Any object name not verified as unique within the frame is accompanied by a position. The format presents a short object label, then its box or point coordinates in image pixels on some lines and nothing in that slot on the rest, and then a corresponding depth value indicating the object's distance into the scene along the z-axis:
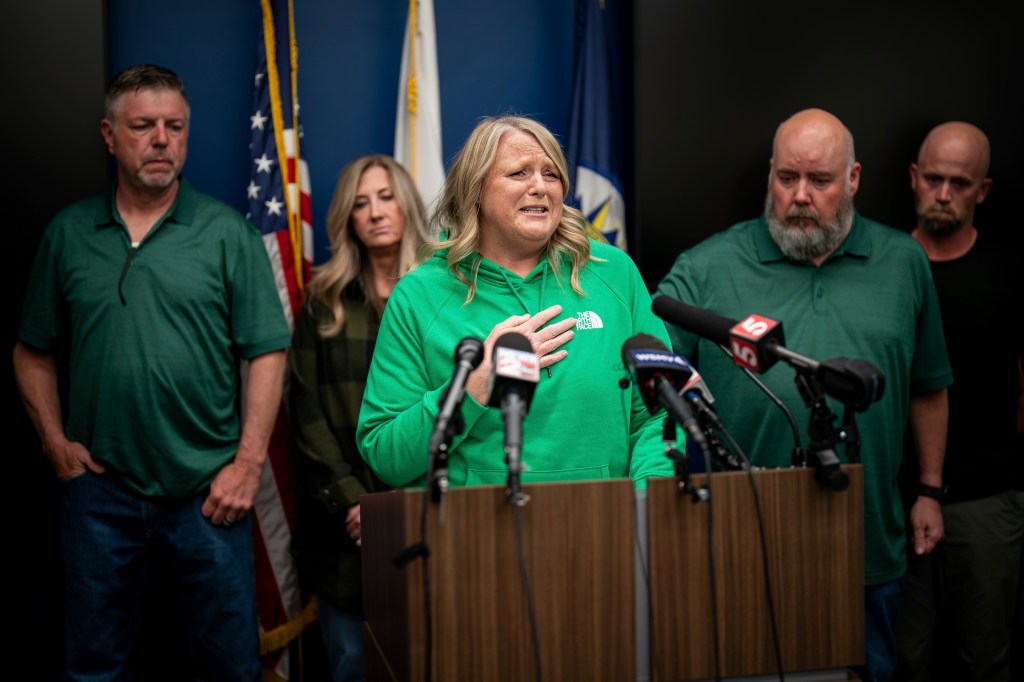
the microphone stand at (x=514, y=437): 1.52
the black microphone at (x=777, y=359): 1.67
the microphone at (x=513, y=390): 1.52
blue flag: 4.10
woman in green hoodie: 2.19
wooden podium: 1.64
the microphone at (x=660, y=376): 1.63
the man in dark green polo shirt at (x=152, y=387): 3.29
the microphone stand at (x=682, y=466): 1.68
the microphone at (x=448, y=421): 1.55
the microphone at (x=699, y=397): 1.75
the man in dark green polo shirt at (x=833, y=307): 3.07
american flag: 3.88
